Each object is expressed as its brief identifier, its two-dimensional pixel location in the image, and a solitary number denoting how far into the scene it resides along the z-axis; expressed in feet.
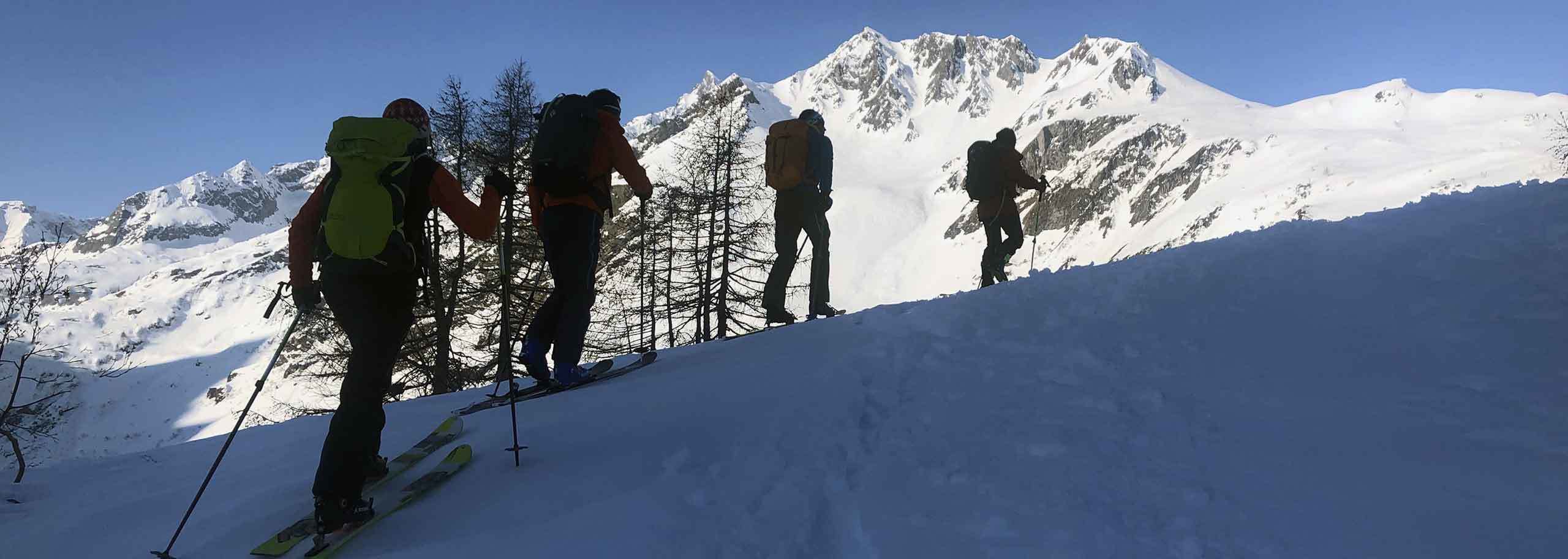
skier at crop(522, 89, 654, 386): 16.92
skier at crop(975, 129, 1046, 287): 31.76
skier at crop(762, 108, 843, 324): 27.78
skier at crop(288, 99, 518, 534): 10.91
